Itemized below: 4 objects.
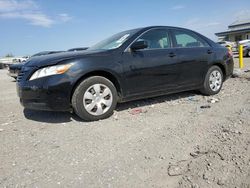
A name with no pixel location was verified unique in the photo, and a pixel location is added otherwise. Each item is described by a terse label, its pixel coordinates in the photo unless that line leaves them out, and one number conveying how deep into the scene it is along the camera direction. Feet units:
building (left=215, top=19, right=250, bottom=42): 98.89
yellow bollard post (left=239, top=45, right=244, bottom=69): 26.25
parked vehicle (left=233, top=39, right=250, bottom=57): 44.12
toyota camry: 10.20
